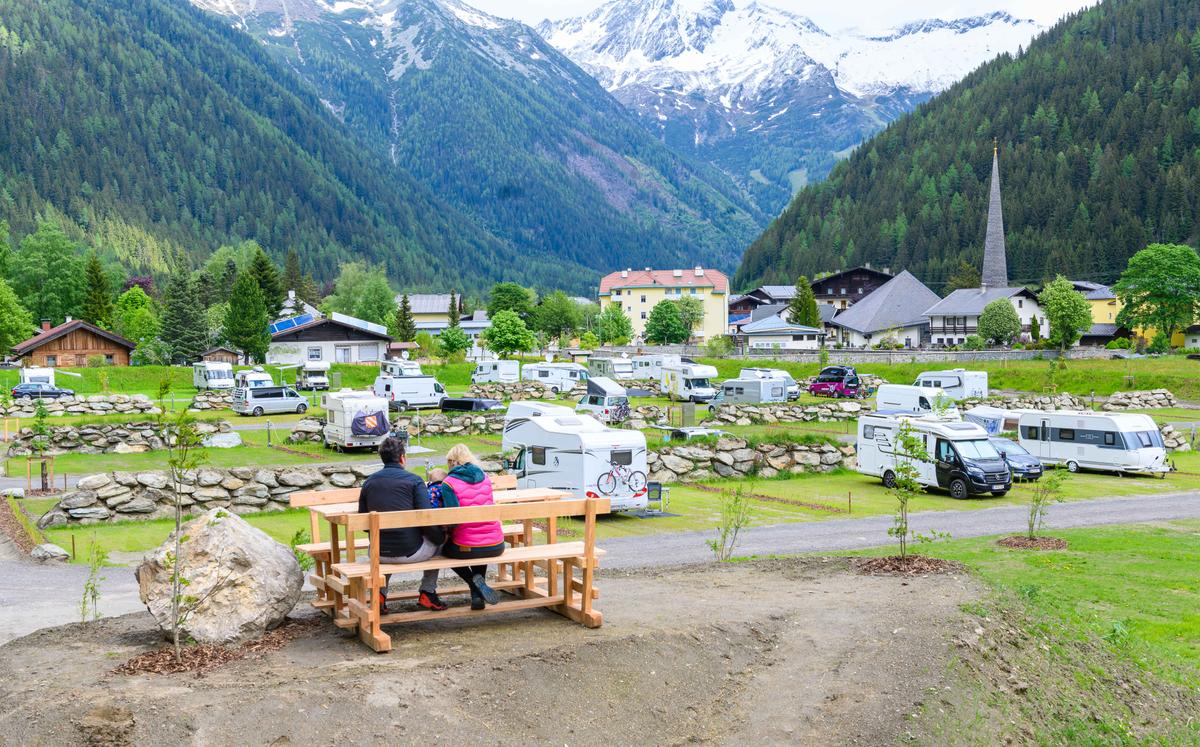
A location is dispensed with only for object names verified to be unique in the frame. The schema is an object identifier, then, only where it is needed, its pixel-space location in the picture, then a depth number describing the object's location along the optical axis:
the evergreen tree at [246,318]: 80.75
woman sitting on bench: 8.75
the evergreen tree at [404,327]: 108.88
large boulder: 8.00
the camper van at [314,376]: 66.50
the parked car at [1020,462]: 28.41
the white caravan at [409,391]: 52.81
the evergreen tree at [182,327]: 83.06
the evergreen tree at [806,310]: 112.31
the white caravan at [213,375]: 61.88
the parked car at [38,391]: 54.39
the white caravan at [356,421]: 35.72
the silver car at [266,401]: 50.66
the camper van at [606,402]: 45.81
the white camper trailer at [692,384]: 57.28
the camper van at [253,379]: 56.59
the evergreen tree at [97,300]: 98.06
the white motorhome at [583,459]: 22.12
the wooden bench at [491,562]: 8.06
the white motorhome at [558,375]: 63.44
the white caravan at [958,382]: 55.84
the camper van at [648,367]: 68.87
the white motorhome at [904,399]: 44.68
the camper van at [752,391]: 53.81
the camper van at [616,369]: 70.50
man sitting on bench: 8.55
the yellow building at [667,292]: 134.75
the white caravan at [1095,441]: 29.78
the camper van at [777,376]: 55.94
